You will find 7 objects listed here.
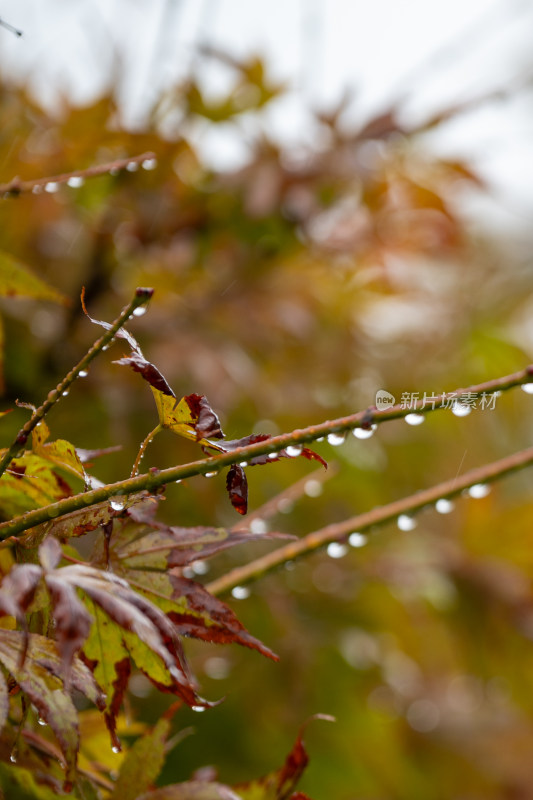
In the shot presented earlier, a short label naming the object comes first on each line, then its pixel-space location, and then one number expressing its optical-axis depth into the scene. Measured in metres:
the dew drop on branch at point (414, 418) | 0.86
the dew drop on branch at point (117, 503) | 0.86
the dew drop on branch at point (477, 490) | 0.91
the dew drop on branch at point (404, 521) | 0.93
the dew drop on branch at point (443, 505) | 0.92
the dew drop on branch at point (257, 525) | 0.98
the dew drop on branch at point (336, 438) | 0.86
